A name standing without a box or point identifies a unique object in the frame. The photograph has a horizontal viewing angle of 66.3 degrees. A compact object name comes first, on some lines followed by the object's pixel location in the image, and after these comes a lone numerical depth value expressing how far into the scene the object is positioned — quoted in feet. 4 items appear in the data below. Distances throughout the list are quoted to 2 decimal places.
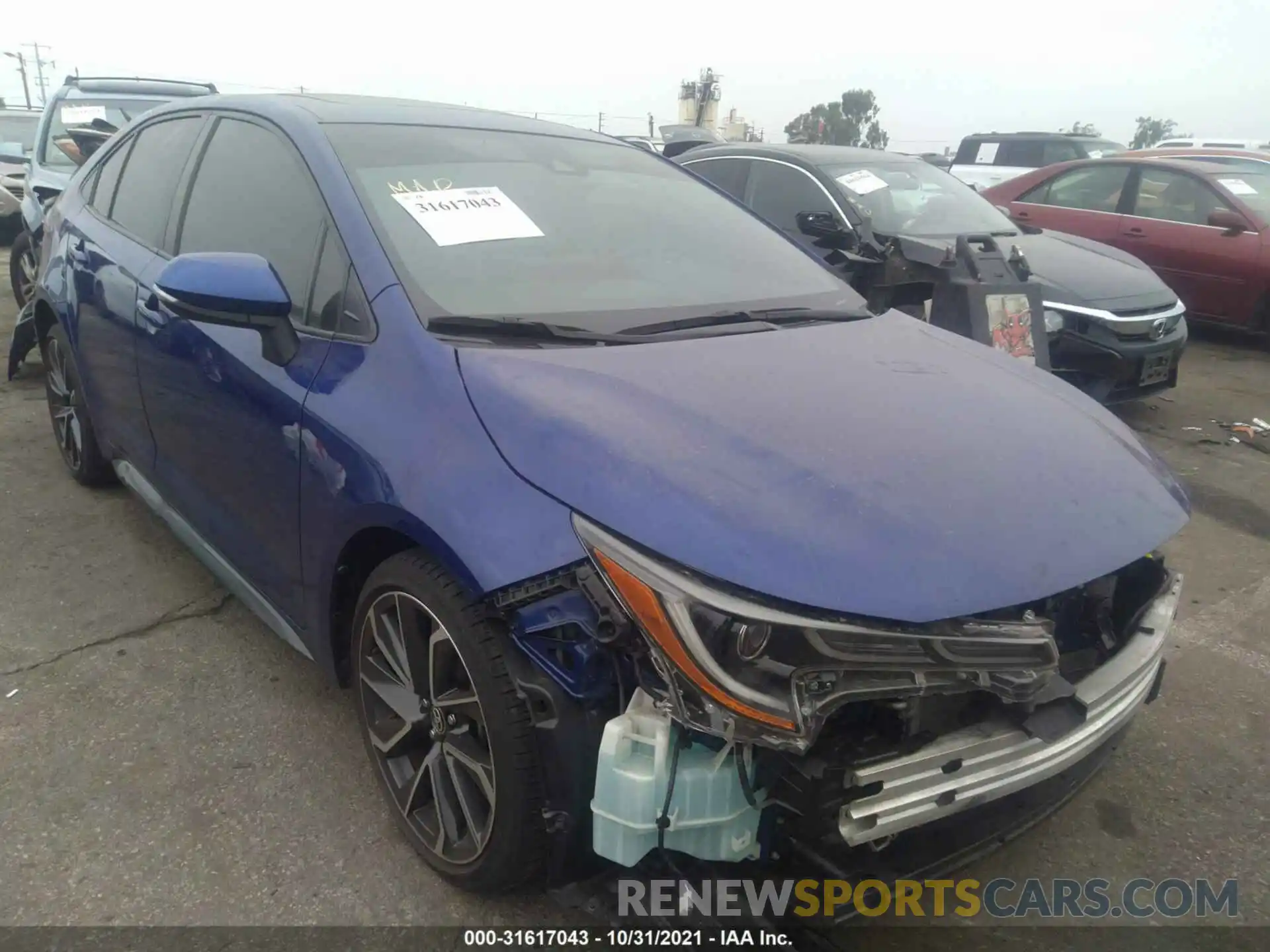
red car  24.85
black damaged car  17.98
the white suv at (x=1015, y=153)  42.75
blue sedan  5.29
